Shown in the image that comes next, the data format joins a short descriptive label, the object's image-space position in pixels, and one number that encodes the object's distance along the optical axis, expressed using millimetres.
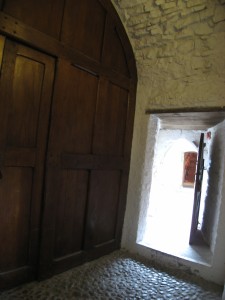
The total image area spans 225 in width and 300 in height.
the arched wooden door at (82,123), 1750
